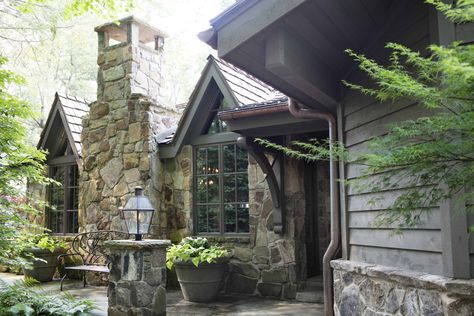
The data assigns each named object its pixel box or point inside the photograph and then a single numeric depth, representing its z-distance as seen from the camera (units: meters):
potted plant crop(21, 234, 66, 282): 9.20
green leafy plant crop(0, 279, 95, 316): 4.00
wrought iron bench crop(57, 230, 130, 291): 8.55
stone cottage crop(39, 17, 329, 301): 6.83
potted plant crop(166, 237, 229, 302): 6.68
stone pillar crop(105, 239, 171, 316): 5.27
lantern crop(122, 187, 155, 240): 5.65
